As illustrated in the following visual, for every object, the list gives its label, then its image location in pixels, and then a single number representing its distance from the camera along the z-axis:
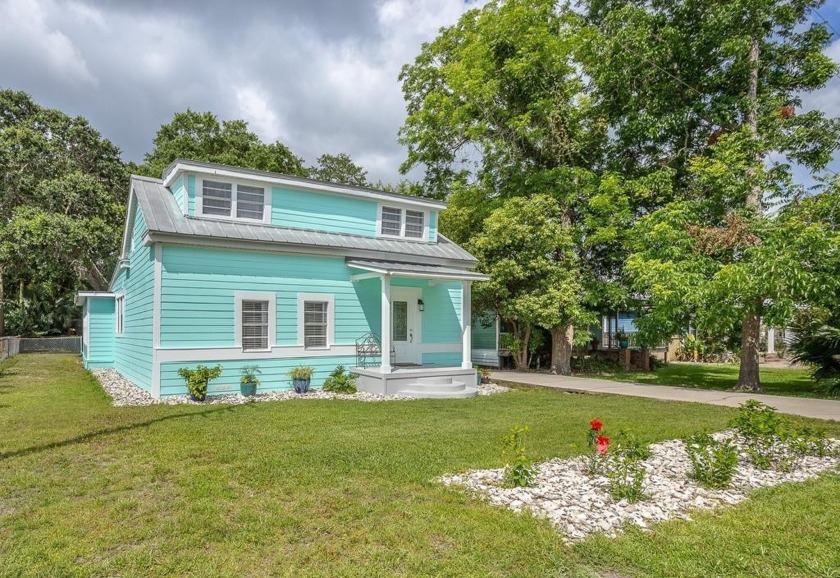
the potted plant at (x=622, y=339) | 22.88
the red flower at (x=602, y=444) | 5.15
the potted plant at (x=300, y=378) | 11.66
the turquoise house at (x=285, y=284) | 11.01
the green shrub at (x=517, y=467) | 5.02
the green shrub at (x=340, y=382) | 12.16
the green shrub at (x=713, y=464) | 5.06
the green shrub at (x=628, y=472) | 4.66
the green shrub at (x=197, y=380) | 10.28
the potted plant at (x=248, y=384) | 11.12
